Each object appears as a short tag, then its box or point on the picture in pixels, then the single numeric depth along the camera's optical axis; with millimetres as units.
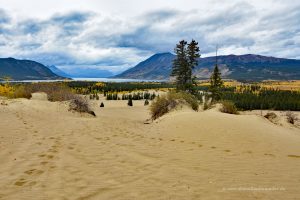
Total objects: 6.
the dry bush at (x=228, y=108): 26175
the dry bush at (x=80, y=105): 23309
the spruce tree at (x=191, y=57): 46750
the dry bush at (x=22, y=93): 29708
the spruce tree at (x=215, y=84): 48719
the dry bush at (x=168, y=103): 26109
